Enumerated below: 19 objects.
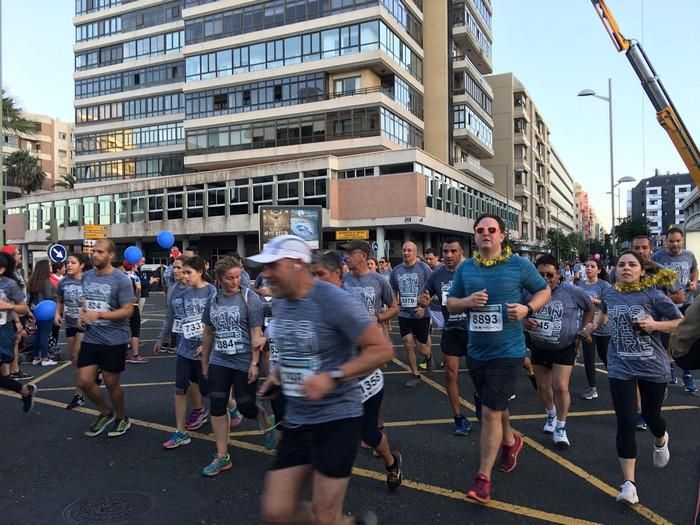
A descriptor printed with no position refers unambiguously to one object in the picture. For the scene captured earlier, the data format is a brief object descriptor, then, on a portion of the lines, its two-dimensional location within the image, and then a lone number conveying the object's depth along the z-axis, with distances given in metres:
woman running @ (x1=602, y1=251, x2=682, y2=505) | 3.90
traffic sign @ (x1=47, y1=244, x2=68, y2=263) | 14.62
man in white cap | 2.58
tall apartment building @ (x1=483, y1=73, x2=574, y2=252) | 60.22
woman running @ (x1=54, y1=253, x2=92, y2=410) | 7.08
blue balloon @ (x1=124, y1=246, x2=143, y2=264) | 12.10
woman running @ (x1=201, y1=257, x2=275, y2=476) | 4.61
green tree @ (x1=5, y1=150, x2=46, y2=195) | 58.44
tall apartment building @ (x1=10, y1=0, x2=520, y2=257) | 36.00
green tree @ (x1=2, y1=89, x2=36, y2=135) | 30.55
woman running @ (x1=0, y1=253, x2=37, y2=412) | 5.84
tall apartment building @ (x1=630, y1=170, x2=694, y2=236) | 152.25
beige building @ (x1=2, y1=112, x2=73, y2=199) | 67.25
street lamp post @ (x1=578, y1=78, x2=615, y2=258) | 27.48
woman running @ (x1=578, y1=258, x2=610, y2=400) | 6.93
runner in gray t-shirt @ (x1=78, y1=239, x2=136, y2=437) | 5.32
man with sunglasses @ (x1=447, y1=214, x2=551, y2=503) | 3.91
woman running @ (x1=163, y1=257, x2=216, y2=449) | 5.13
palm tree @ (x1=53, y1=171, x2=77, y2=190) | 64.94
